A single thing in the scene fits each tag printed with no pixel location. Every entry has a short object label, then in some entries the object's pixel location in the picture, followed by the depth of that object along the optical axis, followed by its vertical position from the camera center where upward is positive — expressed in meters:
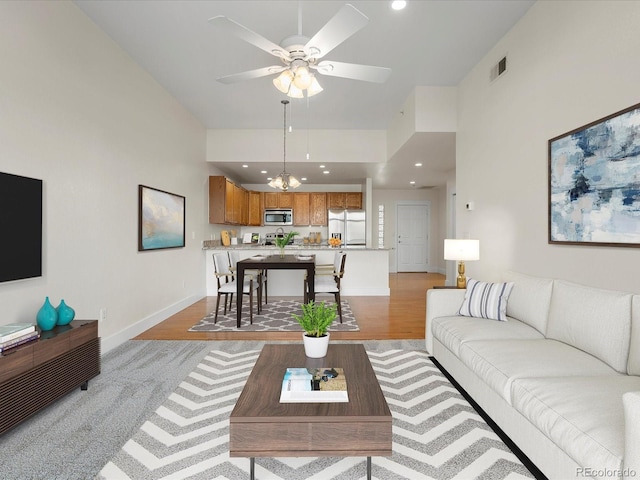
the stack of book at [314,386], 1.59 -0.72
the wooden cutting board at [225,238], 7.03 -0.02
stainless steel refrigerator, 8.45 +0.29
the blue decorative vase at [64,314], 2.50 -0.56
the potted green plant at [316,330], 2.11 -0.57
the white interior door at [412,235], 10.15 +0.09
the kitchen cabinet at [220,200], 6.38 +0.68
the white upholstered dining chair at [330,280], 4.48 -0.59
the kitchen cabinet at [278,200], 8.80 +0.95
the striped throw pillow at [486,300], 2.72 -0.50
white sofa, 1.25 -0.66
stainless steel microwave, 8.72 +0.54
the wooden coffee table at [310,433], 1.43 -0.80
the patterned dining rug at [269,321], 4.12 -1.07
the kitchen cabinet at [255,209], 8.30 +0.70
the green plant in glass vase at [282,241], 4.69 -0.05
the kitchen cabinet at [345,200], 8.80 +0.96
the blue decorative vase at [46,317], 2.36 -0.55
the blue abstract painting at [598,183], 1.98 +0.36
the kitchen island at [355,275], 6.38 -0.68
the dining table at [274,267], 4.22 -0.36
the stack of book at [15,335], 1.94 -0.57
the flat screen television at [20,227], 2.19 +0.06
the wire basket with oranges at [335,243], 6.92 -0.10
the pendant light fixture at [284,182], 5.71 +0.93
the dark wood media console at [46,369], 1.89 -0.82
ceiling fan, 2.09 +1.27
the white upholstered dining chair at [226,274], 4.39 -0.58
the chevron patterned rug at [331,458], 1.64 -1.10
